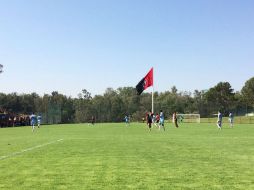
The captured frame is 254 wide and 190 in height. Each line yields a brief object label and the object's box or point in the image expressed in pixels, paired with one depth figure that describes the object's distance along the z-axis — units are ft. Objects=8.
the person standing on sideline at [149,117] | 94.28
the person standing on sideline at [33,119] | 97.80
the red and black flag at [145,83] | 122.79
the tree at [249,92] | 271.31
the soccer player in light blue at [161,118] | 94.34
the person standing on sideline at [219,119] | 95.97
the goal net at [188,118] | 187.41
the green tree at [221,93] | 297.04
